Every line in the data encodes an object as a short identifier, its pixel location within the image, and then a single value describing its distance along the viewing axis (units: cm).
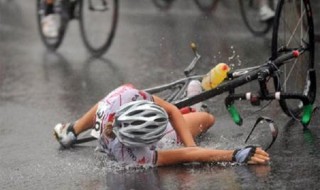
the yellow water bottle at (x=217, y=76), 1427
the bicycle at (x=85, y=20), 2273
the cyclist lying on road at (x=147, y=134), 1230
